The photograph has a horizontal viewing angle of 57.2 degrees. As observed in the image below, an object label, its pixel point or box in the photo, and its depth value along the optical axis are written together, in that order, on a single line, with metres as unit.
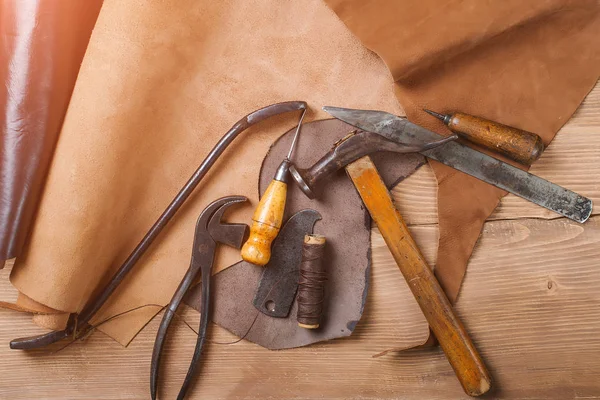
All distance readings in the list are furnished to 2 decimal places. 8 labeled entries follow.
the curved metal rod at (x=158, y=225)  1.35
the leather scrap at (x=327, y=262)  1.37
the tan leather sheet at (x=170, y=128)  1.28
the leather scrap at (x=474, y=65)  1.29
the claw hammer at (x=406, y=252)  1.30
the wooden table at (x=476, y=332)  1.34
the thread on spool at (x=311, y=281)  1.31
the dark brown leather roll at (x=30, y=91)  1.21
